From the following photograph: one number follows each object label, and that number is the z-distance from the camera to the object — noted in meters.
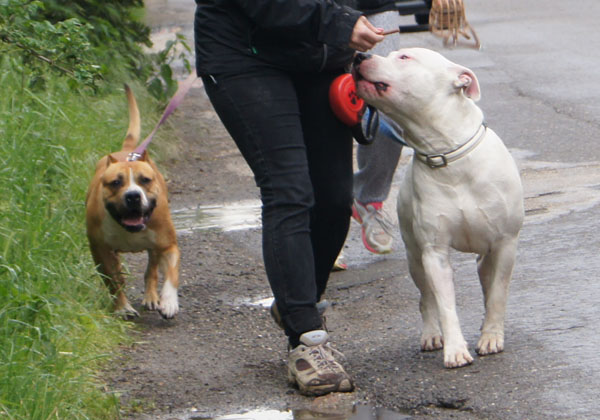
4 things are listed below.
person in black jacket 8.15
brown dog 10.77
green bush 10.72
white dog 8.26
